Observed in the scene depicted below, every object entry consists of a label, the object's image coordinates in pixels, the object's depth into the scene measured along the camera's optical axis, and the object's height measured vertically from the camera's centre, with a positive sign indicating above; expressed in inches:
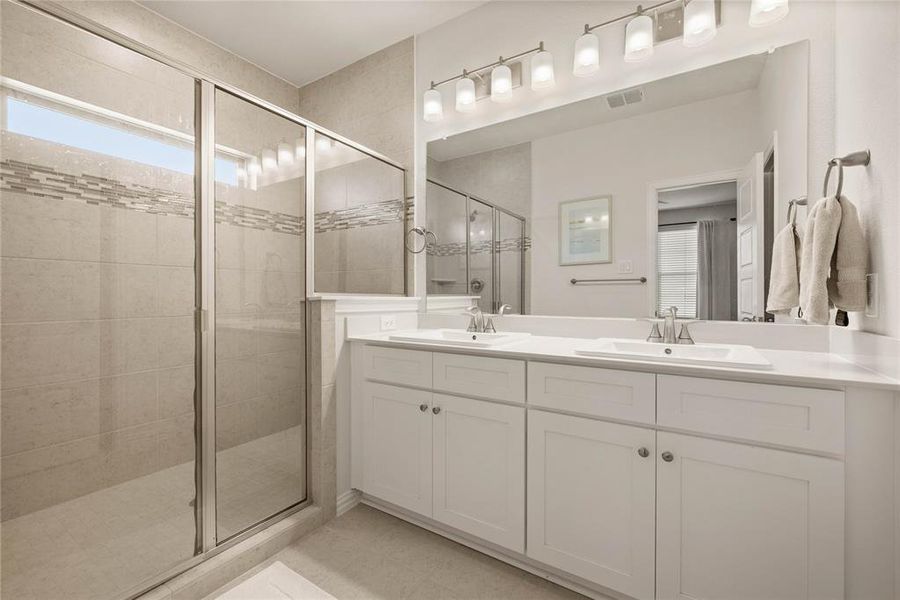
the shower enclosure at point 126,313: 53.7 -2.5
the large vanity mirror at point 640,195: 61.4 +19.2
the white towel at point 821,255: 44.9 +5.0
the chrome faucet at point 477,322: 83.3 -5.4
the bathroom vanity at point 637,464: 40.9 -21.8
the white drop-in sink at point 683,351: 46.6 -7.7
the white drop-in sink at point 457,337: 67.1 -7.7
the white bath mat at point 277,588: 56.5 -43.7
